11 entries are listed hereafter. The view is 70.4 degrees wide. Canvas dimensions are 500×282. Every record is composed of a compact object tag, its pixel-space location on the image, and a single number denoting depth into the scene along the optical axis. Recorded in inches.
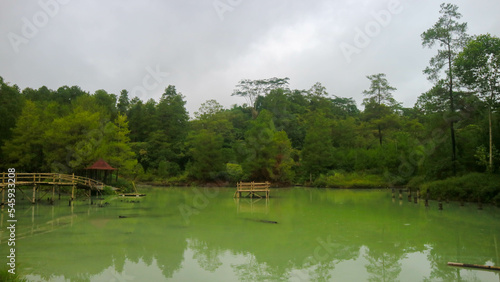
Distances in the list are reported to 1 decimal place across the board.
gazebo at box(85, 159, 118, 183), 1077.8
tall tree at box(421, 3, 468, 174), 961.5
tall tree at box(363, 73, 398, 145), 1927.2
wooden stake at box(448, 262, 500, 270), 321.5
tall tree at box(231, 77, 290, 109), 2448.3
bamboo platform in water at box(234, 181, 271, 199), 1099.3
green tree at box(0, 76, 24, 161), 1298.0
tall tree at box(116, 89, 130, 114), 2268.7
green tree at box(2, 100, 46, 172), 1197.7
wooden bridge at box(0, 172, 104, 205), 835.8
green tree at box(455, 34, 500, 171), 836.6
